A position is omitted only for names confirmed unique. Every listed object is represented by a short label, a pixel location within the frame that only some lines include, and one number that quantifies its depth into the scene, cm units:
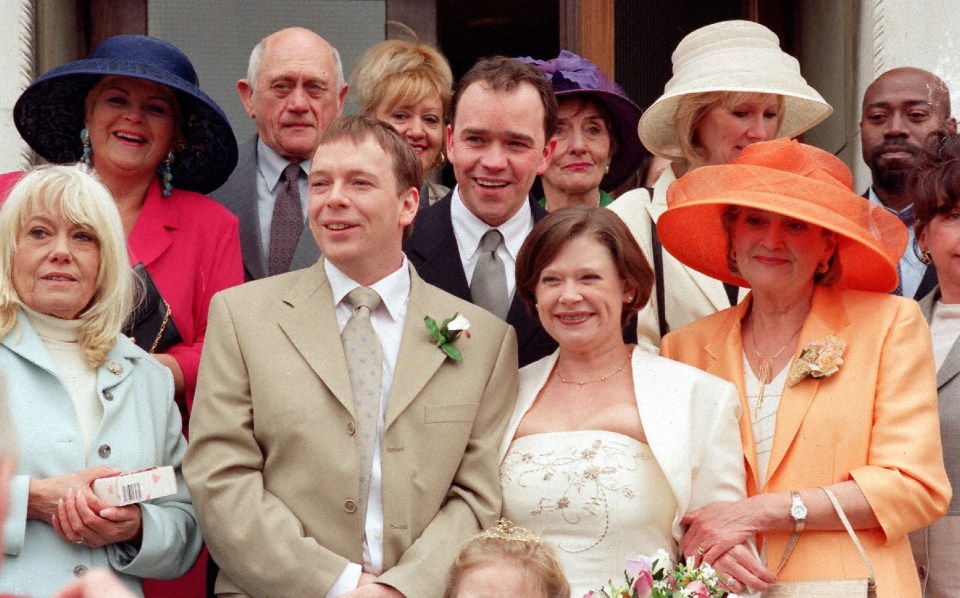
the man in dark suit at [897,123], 1020
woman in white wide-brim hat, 818
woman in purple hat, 930
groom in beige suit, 643
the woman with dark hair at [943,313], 720
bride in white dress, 663
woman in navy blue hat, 806
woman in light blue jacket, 654
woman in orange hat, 661
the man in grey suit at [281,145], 886
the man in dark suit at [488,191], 810
